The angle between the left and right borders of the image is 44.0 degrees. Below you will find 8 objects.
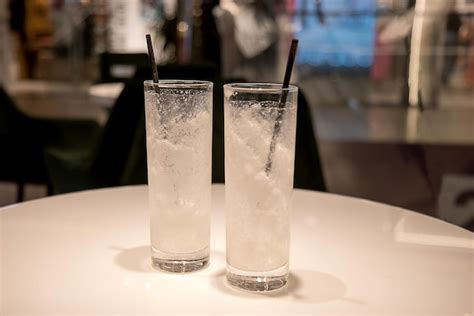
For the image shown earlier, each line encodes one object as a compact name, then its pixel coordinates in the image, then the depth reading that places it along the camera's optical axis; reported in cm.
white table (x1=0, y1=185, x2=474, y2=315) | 74
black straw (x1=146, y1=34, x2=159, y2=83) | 86
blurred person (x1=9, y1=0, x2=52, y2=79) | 761
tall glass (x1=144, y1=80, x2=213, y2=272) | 83
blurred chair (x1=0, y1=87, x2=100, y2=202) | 298
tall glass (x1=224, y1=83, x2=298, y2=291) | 77
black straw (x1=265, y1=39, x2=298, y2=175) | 77
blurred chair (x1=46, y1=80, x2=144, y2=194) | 226
